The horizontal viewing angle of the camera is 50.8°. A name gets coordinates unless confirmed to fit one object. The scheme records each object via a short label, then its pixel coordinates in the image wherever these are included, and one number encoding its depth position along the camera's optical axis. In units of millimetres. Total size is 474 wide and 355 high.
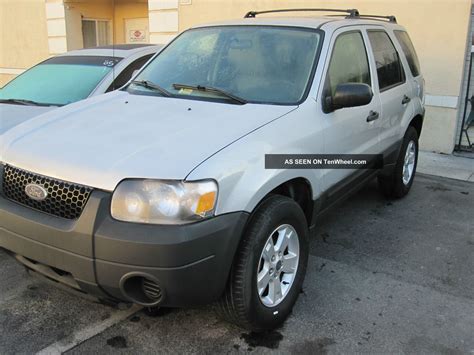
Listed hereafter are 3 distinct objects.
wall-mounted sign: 12578
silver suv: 2414
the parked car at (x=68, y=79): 5102
